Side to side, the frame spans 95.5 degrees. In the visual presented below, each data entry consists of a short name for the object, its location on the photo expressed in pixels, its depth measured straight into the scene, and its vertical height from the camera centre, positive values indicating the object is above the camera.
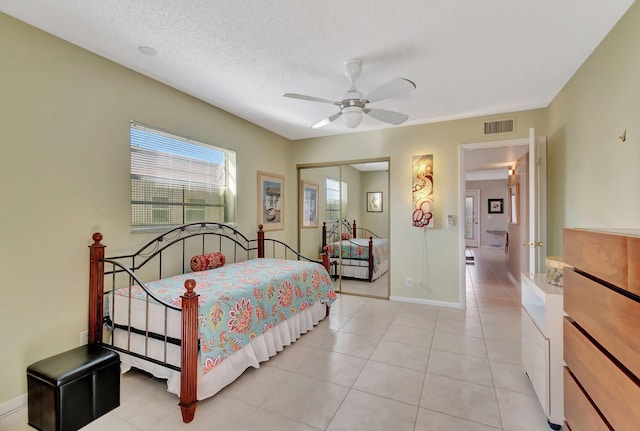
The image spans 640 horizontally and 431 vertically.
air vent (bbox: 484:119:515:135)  3.72 +1.20
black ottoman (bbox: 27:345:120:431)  1.69 -1.07
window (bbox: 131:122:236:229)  2.79 +0.40
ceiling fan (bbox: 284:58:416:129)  2.24 +1.00
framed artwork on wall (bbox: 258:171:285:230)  4.37 +0.25
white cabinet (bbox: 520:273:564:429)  1.73 -0.84
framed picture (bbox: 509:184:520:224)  5.39 +0.32
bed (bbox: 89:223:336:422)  1.95 -0.75
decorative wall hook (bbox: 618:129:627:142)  1.88 +0.54
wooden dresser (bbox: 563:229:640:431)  0.95 -0.43
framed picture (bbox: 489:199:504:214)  10.33 +0.45
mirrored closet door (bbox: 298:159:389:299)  4.61 -0.05
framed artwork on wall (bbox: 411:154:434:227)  4.12 +0.39
